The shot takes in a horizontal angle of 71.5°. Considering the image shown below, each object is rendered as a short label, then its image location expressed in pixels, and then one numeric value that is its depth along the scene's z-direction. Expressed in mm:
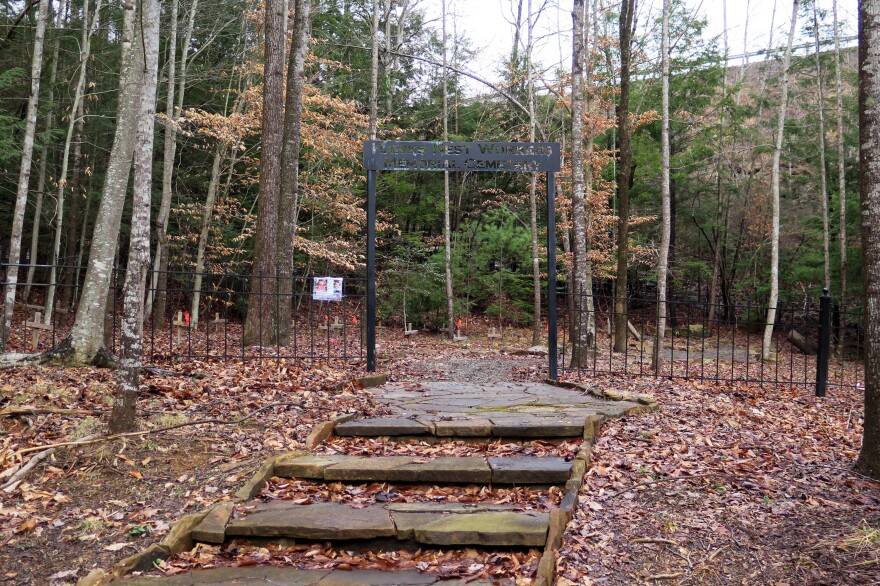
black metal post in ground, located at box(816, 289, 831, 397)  8305
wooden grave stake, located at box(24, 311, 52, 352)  8906
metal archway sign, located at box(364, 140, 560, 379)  7480
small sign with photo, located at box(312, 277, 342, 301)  7801
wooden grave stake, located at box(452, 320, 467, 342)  17545
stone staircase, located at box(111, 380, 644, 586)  3215
